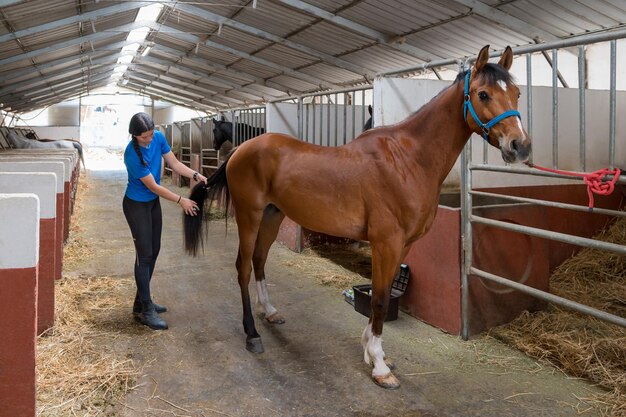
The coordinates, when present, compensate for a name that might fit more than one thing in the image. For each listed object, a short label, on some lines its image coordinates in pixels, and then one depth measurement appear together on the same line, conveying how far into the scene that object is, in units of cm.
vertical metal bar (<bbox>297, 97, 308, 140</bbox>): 514
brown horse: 214
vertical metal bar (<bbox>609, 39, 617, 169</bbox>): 199
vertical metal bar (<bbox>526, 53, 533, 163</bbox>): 242
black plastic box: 312
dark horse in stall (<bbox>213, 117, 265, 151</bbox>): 796
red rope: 192
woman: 282
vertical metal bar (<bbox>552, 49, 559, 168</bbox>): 228
